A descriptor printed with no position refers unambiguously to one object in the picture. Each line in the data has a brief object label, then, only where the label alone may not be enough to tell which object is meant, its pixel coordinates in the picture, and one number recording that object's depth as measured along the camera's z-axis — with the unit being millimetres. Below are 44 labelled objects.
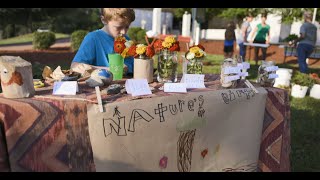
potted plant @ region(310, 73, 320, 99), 5340
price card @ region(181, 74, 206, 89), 2096
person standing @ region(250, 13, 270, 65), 8844
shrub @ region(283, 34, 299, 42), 9641
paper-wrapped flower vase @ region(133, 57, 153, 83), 2113
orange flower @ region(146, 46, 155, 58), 2069
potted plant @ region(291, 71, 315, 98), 5359
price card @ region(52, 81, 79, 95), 1741
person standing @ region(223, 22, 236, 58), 8443
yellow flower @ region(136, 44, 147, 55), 2055
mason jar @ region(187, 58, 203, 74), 2236
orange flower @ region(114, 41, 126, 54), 2100
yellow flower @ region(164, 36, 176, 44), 2096
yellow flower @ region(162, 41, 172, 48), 2092
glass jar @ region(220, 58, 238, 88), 2137
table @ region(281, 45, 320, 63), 8438
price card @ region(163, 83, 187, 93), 1951
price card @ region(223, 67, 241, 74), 2107
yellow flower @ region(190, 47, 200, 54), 2186
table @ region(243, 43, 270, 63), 8481
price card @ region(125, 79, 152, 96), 1839
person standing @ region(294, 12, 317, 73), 6500
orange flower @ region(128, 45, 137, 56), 2080
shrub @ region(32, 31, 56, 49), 11023
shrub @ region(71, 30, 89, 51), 10430
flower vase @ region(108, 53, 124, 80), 2150
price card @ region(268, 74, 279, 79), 2275
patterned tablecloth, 1557
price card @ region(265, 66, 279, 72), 2262
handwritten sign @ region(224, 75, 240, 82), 2123
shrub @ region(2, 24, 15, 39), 18391
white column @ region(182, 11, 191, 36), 14817
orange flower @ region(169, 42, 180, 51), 2102
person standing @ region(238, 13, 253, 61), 8703
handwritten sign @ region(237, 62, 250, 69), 2208
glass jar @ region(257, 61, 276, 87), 2289
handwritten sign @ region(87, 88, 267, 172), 1698
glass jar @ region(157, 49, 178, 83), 2178
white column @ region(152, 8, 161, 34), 13242
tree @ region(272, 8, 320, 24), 14883
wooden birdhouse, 1576
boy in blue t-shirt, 2342
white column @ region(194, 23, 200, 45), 12324
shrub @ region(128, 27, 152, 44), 12148
